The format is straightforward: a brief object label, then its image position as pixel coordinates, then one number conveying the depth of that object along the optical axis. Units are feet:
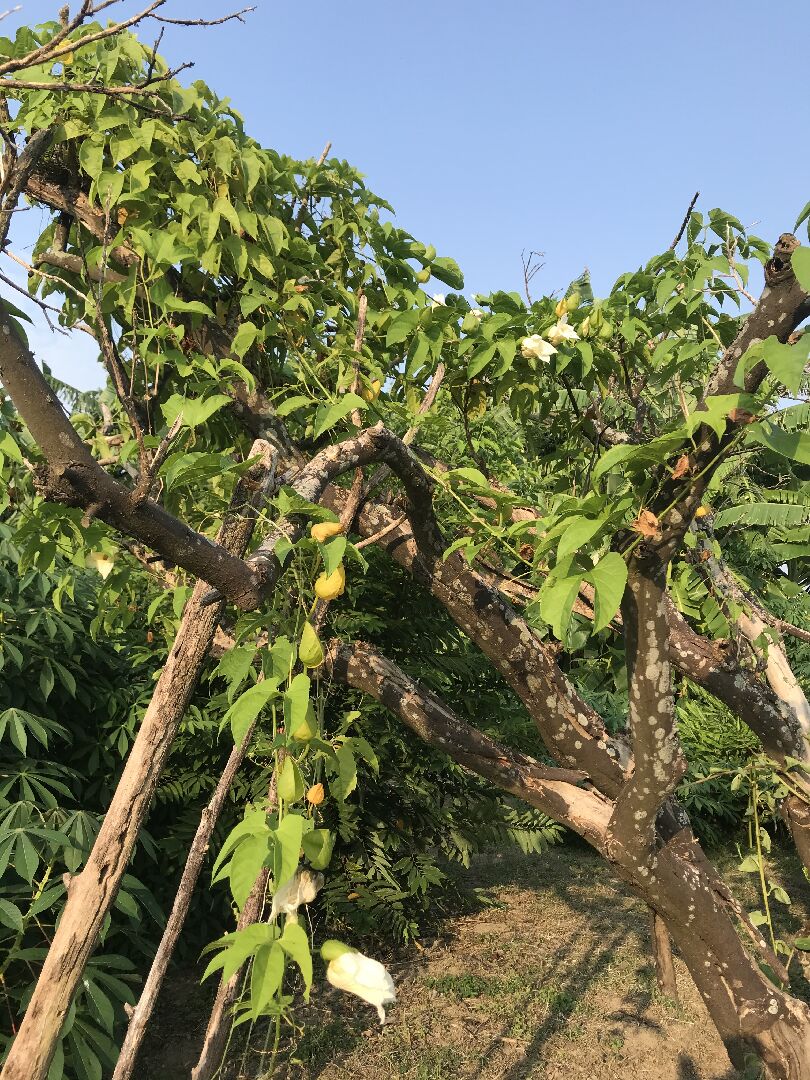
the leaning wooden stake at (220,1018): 4.85
